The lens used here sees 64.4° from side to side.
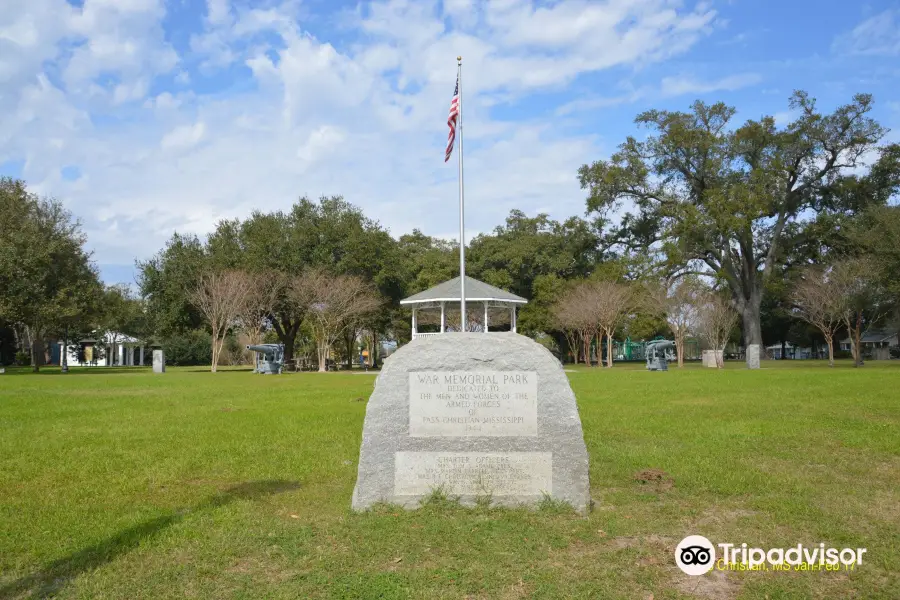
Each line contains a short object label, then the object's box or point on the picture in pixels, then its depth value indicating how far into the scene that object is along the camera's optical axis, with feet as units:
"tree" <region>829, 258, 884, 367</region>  116.47
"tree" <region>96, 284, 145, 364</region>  138.16
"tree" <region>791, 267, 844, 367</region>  120.53
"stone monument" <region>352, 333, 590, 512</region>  20.43
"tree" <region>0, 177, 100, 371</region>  108.78
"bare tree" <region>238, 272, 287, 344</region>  128.67
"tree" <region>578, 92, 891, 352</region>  130.31
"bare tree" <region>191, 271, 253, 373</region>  122.01
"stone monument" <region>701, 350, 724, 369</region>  125.59
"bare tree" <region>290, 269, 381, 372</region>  127.75
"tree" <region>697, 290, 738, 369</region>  134.41
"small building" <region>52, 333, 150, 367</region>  221.25
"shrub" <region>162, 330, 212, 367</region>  205.77
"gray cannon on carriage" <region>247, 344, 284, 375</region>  113.91
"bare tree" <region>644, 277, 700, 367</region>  131.34
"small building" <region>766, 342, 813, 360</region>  258.45
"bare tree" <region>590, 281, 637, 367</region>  137.49
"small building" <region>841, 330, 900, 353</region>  240.57
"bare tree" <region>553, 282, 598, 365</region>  140.26
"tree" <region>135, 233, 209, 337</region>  134.41
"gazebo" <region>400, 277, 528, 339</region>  103.09
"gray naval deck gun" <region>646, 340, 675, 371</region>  107.86
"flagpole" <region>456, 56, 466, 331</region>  47.32
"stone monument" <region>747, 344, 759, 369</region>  115.85
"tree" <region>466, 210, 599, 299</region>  161.68
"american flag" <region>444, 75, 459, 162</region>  47.55
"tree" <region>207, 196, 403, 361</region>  136.15
